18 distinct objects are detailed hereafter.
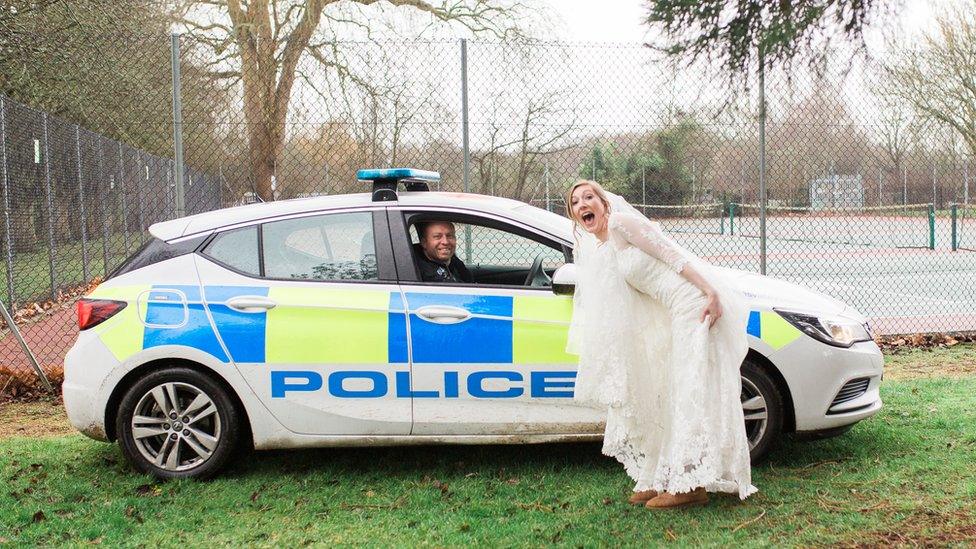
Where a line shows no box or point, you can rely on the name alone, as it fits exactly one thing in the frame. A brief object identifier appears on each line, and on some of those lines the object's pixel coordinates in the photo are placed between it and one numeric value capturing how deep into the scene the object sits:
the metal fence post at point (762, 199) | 7.86
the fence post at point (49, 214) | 11.18
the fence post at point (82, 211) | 12.65
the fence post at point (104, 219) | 13.83
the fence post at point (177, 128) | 7.23
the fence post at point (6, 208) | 9.68
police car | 4.62
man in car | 4.95
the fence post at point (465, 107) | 7.61
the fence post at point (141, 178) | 15.47
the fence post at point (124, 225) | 13.96
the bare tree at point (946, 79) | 8.74
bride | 4.04
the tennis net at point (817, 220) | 8.77
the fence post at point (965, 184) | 10.80
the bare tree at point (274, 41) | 7.91
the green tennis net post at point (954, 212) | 14.96
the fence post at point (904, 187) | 9.76
